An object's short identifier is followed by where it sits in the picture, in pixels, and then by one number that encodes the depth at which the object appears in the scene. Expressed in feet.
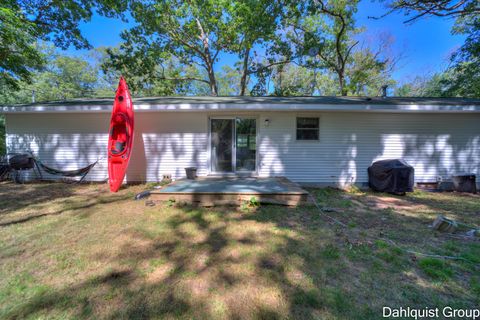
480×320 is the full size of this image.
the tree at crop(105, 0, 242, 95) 41.60
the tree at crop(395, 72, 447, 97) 66.63
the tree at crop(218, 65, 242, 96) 79.92
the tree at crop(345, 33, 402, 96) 54.80
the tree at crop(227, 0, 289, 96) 38.33
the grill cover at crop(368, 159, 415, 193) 19.17
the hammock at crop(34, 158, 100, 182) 21.93
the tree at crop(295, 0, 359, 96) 44.65
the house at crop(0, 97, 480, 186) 22.07
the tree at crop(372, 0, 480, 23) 21.88
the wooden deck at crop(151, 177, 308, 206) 15.11
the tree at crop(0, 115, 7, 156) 41.99
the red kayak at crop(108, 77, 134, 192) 19.19
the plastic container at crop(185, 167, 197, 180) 20.97
